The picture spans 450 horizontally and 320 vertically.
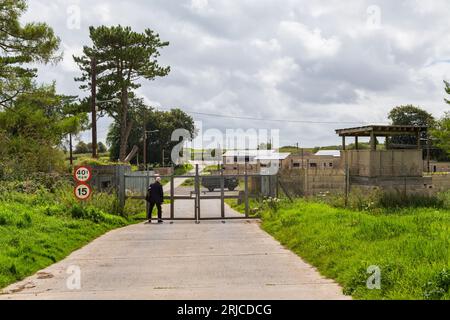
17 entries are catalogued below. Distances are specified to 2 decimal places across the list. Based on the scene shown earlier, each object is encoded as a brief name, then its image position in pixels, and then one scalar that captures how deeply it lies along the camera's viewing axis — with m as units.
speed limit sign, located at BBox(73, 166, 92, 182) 18.45
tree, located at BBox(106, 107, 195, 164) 90.69
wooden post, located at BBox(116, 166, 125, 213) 22.09
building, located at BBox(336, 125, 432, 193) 26.31
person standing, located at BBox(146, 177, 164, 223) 21.34
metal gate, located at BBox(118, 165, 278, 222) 21.80
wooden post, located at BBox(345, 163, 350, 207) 20.06
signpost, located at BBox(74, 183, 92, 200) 18.45
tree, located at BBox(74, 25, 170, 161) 44.34
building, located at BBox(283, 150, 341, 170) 61.76
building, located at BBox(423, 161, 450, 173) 77.25
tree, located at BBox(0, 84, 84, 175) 25.85
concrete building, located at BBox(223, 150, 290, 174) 64.94
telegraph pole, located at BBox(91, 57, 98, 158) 29.23
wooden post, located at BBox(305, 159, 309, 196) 23.23
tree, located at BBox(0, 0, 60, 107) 28.44
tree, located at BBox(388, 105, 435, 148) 101.19
